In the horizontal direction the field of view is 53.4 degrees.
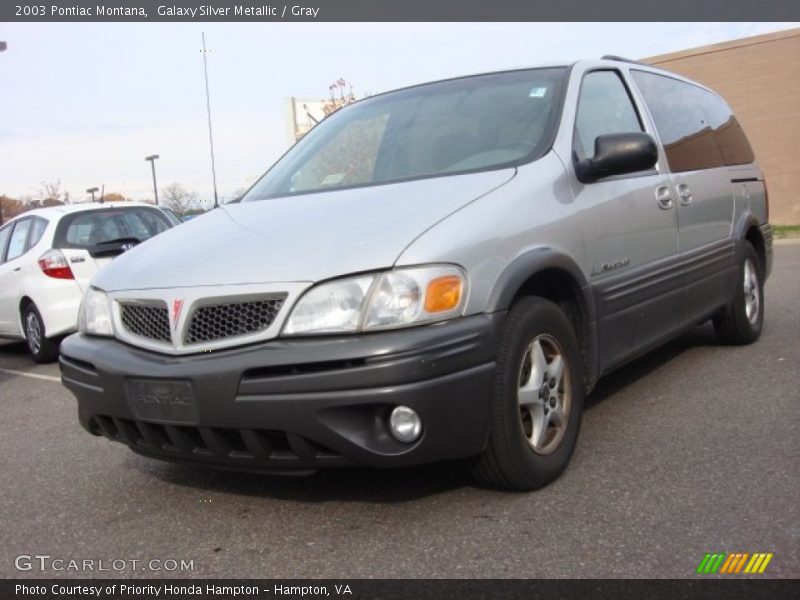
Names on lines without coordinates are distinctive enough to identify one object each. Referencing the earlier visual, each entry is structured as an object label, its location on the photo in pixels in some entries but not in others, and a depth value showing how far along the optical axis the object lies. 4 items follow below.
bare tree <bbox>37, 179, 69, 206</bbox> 42.03
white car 7.54
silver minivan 2.72
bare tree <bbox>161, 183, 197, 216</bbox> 43.20
